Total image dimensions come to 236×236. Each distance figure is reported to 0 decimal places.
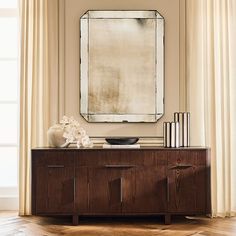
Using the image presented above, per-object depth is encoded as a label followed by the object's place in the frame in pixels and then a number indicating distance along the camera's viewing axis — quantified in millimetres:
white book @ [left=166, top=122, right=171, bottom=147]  3372
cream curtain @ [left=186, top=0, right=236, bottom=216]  3584
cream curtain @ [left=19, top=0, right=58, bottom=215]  3588
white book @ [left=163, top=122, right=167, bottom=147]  3388
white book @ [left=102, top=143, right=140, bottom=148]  3288
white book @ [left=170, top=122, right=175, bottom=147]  3362
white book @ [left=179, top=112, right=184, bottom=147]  3393
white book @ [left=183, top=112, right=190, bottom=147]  3389
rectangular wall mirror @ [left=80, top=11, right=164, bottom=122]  3648
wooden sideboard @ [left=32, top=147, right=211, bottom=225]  3209
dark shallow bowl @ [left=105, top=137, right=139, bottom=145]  3330
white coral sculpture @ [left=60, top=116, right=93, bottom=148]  3328
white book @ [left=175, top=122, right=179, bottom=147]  3362
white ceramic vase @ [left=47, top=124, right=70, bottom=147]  3320
